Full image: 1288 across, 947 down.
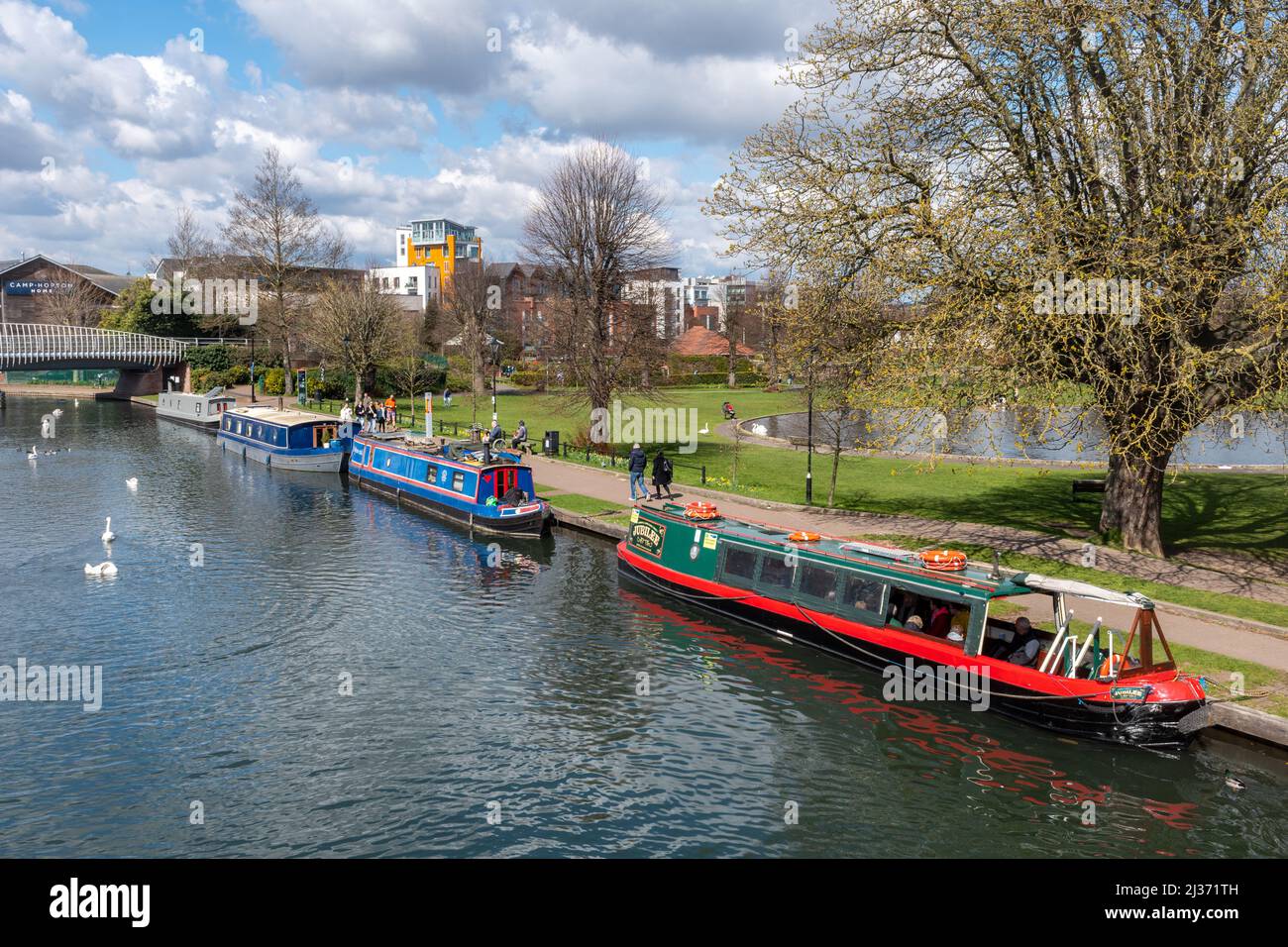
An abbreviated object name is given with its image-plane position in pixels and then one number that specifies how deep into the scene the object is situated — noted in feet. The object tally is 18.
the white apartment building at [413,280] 426.10
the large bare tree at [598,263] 132.67
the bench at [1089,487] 98.80
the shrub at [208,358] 242.37
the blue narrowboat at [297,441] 133.59
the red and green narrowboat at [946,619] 48.44
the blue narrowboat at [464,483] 93.40
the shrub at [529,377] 246.45
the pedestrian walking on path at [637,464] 98.63
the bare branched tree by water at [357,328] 192.03
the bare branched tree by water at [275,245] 211.20
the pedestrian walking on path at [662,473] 95.51
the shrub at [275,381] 225.15
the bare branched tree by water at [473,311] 219.20
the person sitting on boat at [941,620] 55.83
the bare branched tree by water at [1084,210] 62.44
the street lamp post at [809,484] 92.39
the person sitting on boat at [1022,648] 52.47
